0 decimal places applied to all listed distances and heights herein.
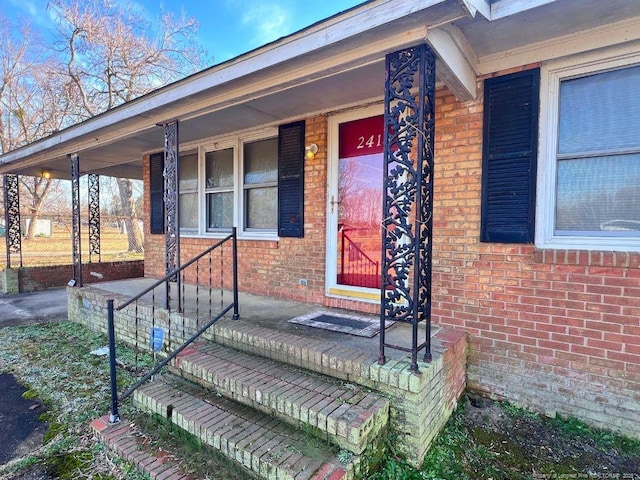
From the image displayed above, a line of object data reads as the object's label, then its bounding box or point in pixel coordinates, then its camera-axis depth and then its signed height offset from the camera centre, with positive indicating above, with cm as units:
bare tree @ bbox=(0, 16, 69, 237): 1300 +508
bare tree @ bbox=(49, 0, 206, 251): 1163 +611
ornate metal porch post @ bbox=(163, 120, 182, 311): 364 +27
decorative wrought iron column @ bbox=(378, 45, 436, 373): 210 +24
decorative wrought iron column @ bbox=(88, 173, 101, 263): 891 +45
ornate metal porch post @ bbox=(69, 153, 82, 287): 537 +12
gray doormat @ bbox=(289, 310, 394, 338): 300 -88
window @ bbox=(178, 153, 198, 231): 551 +55
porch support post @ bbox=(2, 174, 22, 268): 771 +26
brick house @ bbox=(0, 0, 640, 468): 226 +56
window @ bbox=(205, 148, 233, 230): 505 +56
